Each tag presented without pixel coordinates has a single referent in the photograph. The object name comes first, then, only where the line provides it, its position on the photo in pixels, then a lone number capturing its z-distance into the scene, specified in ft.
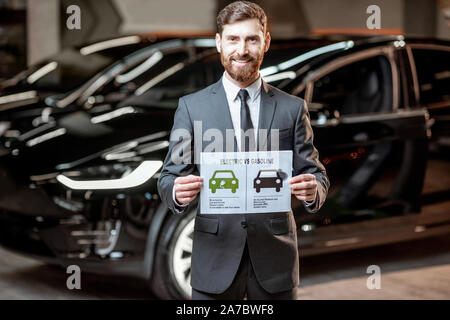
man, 7.79
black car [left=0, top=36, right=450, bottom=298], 12.67
